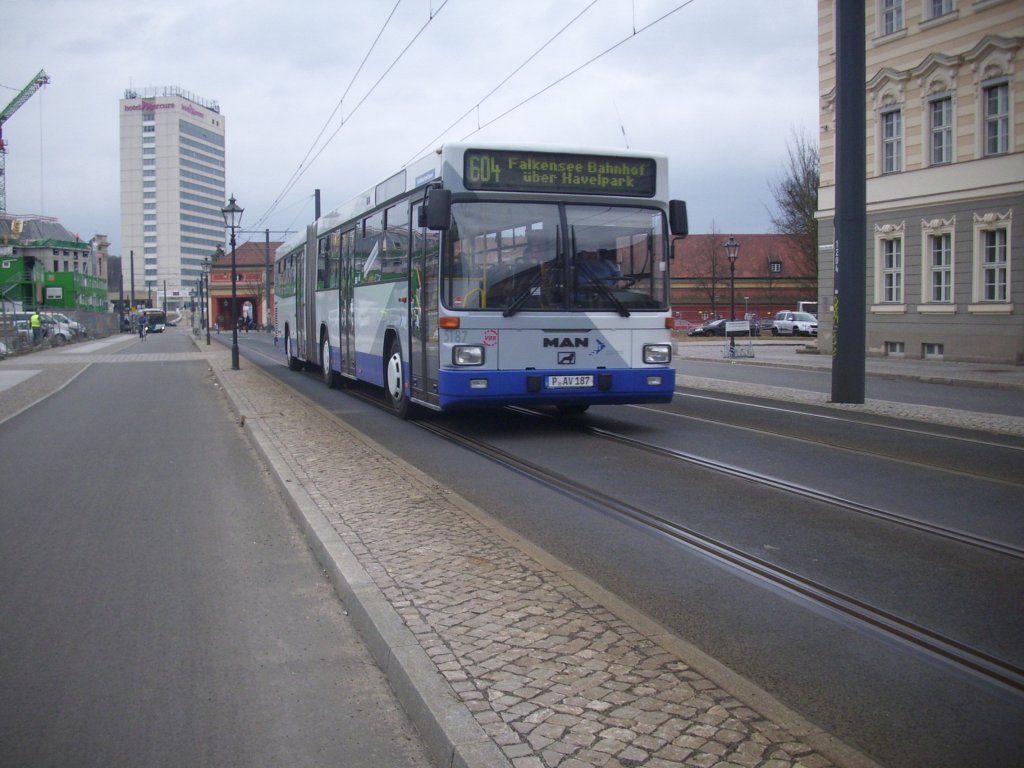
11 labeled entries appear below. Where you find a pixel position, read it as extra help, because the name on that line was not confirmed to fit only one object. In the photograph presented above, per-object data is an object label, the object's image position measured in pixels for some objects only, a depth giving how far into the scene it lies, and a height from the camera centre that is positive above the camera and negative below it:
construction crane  105.00 +26.17
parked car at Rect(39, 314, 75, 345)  51.81 +0.87
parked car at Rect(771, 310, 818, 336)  57.91 +0.98
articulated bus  11.23 +0.76
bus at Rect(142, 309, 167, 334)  104.94 +2.98
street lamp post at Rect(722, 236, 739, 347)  34.09 +3.21
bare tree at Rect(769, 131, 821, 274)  57.62 +8.02
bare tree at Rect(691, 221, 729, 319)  74.31 +5.75
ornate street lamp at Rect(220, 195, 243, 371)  29.31 +3.91
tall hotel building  189.50 +30.70
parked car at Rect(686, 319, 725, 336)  63.19 +0.80
